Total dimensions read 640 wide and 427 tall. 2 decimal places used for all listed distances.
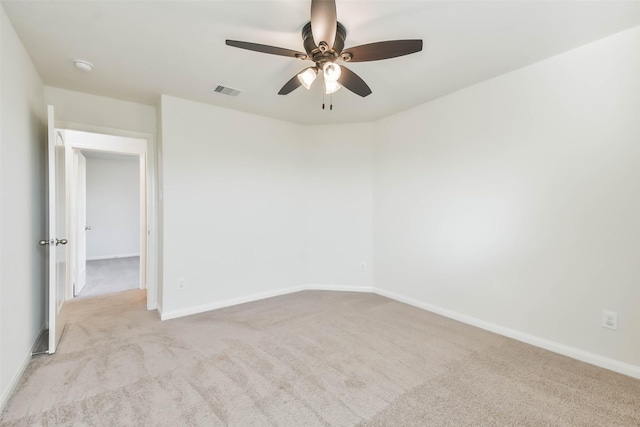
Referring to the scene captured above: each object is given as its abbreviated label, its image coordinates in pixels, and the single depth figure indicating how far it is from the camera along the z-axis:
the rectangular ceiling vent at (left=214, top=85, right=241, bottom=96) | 3.05
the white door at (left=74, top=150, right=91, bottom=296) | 4.39
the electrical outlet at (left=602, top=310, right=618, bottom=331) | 2.22
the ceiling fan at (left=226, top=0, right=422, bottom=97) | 1.58
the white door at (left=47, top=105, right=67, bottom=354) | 2.40
